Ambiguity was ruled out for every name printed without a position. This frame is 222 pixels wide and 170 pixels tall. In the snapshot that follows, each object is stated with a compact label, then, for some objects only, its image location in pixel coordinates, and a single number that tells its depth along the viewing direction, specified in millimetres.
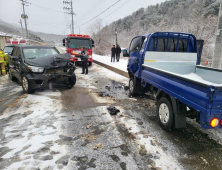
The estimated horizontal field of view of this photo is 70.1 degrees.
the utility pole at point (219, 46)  6273
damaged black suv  5762
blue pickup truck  2340
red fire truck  14094
